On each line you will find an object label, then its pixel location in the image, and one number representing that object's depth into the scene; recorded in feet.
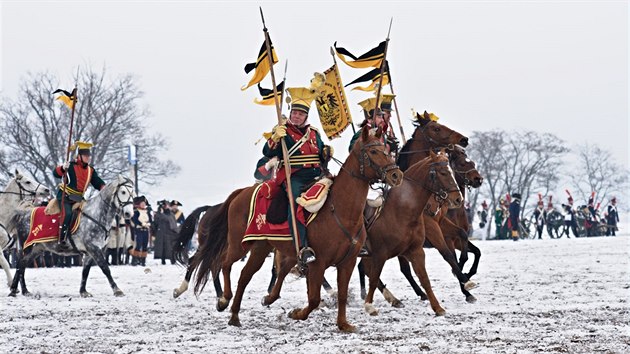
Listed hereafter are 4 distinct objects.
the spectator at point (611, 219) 160.76
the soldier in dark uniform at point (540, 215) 148.38
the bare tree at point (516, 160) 254.27
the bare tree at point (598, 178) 289.53
